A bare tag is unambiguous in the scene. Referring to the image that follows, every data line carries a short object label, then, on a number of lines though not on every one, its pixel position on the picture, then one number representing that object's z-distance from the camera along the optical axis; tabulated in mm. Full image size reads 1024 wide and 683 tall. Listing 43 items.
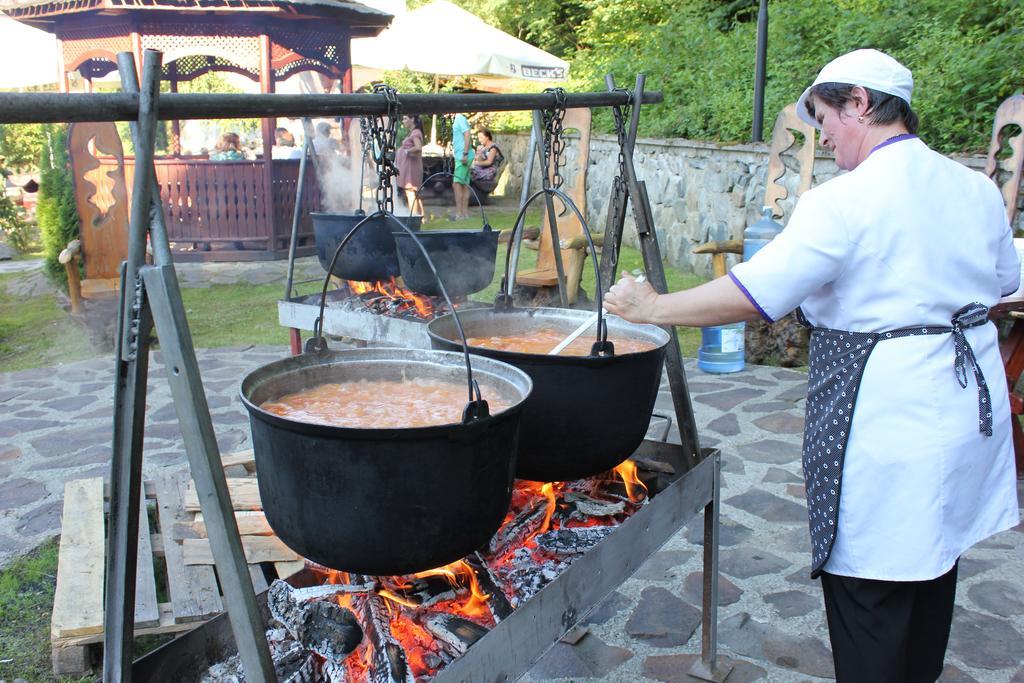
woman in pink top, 15414
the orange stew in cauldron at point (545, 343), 3033
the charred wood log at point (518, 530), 2672
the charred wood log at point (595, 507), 2867
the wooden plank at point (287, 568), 3480
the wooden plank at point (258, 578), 3373
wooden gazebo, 12383
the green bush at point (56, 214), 9141
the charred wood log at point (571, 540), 2633
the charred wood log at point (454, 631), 2180
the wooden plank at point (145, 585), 3156
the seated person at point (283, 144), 14757
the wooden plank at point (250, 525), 3604
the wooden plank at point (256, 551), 3504
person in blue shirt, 16412
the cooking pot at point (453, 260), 4844
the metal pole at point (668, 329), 3197
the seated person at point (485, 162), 18266
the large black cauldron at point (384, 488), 1820
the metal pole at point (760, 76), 9333
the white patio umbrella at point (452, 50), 15969
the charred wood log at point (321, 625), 2182
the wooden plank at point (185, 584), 3213
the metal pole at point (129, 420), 1718
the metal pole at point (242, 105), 1600
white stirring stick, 2784
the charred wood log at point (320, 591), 2271
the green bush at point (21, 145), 17547
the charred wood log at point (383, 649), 2110
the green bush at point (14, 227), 11883
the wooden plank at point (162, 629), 3057
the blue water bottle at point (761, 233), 6723
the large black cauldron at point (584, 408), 2486
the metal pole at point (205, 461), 1670
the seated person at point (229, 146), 14601
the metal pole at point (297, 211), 5078
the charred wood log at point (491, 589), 2373
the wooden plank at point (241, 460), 4438
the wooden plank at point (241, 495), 3895
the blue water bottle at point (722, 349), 6988
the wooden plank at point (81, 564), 3086
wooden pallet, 3098
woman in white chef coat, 2170
